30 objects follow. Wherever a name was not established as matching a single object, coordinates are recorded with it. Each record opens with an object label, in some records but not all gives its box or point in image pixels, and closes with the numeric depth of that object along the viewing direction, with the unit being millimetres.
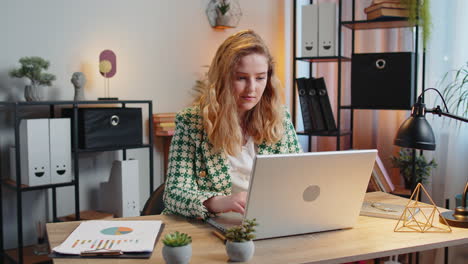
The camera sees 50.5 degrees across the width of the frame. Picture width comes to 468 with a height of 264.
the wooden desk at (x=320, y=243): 1199
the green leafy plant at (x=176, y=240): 1107
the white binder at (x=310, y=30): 3369
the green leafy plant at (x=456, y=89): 2811
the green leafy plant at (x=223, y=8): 3520
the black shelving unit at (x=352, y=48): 3059
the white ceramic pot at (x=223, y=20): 3535
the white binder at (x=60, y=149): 2668
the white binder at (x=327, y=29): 3309
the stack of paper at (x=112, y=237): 1239
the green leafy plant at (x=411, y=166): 2975
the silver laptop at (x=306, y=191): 1248
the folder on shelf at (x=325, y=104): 3275
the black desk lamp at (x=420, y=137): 1483
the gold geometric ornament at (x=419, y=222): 1451
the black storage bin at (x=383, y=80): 2992
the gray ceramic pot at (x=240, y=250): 1150
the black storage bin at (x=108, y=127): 2754
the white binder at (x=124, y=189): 2947
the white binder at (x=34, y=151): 2578
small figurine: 2832
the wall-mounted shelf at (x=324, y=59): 3340
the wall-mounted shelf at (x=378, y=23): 3074
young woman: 1729
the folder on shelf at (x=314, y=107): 3309
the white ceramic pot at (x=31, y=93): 2672
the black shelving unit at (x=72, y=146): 2514
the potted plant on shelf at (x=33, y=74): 2648
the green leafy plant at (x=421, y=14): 2931
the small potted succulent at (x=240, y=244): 1151
